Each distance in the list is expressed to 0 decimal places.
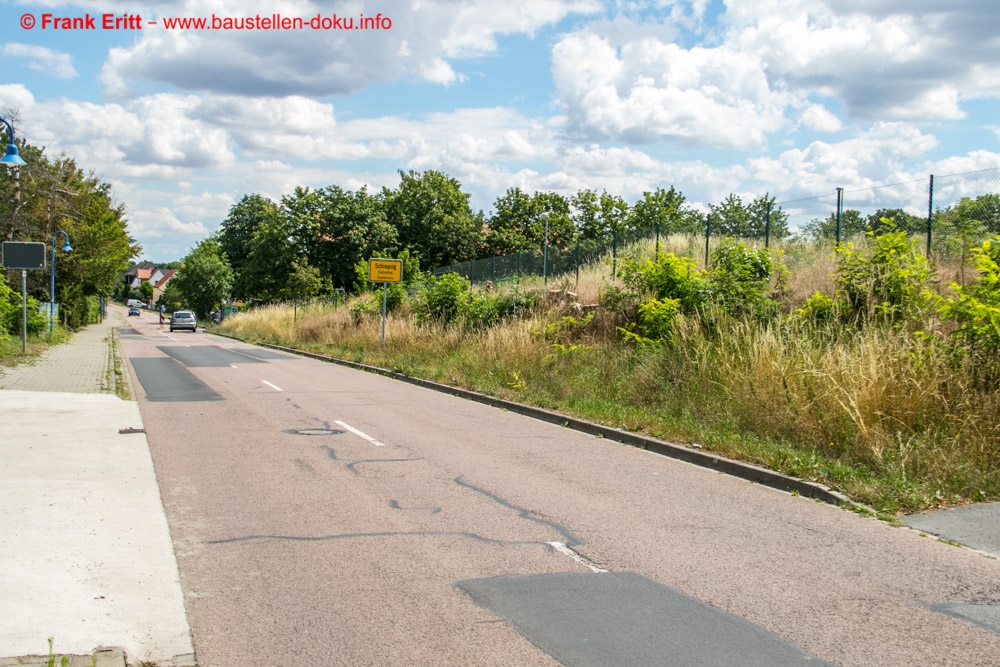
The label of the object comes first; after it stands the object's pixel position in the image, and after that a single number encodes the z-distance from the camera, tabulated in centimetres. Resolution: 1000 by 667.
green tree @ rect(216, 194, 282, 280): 9062
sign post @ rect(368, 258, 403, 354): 2750
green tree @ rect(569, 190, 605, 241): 6444
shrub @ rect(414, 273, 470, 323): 2661
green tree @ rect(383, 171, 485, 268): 5838
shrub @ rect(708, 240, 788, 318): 1464
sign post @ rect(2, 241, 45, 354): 2280
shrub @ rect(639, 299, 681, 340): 1537
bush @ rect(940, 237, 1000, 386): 937
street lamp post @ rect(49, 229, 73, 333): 3612
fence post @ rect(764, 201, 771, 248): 1904
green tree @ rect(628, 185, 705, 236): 6278
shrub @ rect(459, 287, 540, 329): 2334
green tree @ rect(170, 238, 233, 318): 9012
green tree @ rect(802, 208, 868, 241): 1756
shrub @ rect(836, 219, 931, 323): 1191
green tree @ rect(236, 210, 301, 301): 5681
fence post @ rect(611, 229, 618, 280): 2281
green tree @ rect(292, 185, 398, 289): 5506
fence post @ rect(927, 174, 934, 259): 1481
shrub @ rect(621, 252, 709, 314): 1567
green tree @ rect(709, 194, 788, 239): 1969
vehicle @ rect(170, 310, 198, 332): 6562
